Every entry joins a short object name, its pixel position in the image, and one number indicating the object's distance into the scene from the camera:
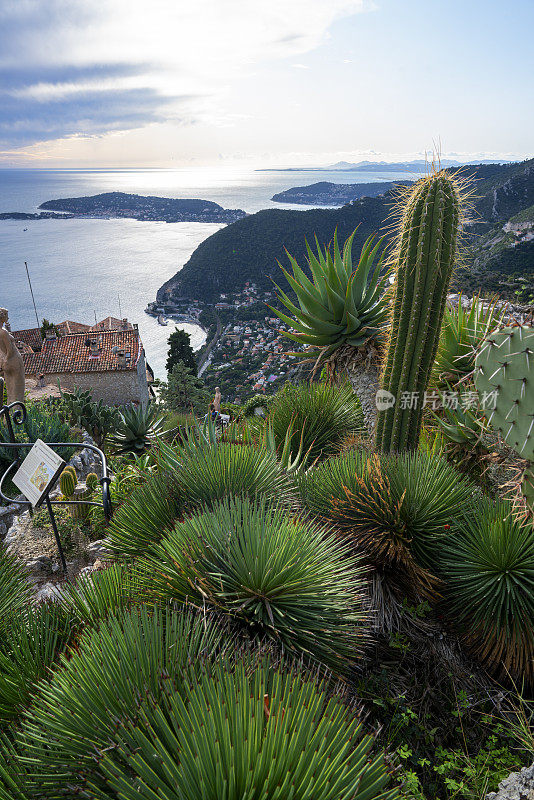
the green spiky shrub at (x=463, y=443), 4.55
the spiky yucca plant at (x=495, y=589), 2.86
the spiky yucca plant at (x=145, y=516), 3.27
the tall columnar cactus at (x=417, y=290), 4.15
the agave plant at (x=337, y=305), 5.57
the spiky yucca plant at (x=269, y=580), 2.35
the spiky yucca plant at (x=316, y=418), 5.34
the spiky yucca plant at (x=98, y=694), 1.53
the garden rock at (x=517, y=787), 1.88
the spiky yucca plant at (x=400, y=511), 3.30
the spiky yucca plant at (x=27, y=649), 2.03
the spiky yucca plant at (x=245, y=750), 1.33
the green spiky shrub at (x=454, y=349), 5.29
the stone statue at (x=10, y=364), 8.09
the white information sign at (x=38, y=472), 3.18
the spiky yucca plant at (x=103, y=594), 2.42
